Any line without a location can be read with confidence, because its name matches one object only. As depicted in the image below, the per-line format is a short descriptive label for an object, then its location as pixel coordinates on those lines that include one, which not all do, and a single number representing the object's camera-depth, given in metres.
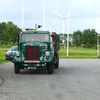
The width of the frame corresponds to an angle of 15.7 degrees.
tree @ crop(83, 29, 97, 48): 126.72
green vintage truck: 19.83
